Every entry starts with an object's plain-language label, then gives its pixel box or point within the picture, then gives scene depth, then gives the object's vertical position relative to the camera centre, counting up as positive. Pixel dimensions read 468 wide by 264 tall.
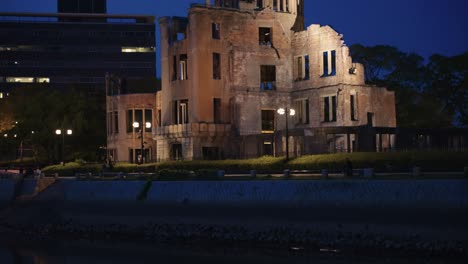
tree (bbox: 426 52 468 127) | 85.56 +6.87
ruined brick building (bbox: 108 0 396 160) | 69.19 +5.95
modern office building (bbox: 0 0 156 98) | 141.88 +19.49
